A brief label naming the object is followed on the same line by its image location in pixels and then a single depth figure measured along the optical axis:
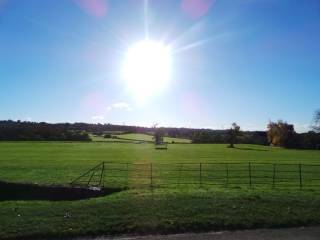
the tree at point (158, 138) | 73.22
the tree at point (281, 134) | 79.44
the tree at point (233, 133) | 79.72
